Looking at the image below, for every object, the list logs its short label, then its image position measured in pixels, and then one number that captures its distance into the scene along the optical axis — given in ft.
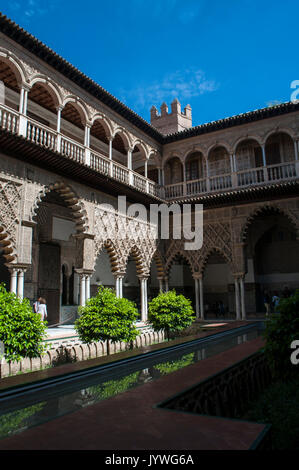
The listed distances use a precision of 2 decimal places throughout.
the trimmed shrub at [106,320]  26.61
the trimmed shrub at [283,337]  13.15
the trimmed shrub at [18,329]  19.58
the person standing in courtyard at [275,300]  49.65
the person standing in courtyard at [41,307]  37.54
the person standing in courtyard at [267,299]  56.75
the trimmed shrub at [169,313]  35.12
